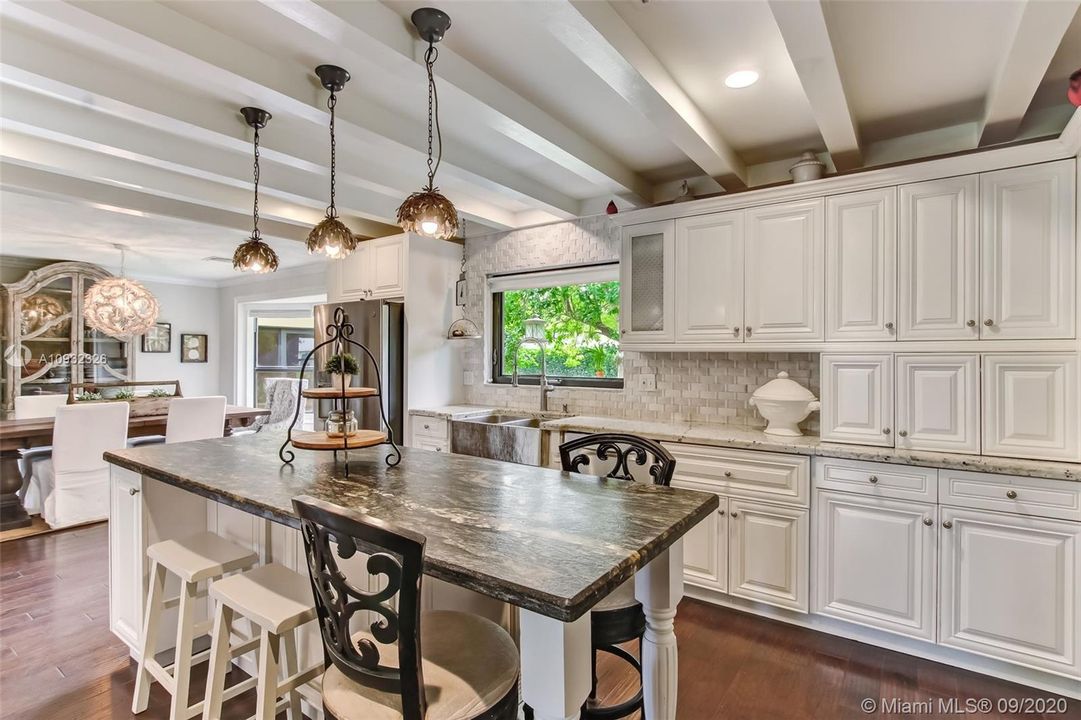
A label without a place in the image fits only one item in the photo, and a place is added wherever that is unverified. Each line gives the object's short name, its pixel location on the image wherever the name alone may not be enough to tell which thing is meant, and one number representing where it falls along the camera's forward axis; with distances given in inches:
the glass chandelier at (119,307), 193.6
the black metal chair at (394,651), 39.3
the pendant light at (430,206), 68.2
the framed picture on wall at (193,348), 288.9
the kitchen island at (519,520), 40.7
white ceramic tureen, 106.3
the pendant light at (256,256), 96.0
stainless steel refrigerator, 156.3
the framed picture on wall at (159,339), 273.0
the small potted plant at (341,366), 74.2
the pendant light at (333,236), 83.3
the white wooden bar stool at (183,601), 67.9
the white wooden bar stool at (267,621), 56.7
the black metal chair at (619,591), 57.9
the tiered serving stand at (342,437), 72.6
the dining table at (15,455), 154.7
